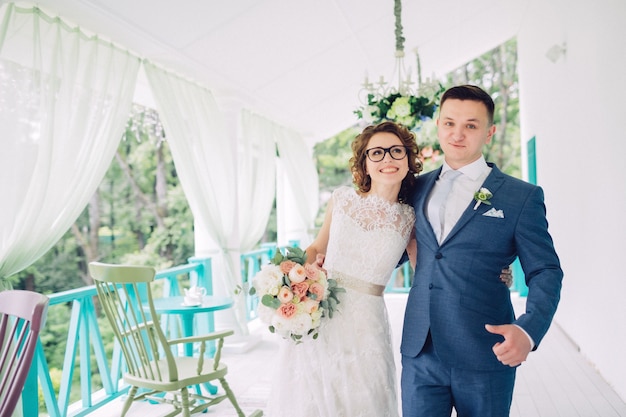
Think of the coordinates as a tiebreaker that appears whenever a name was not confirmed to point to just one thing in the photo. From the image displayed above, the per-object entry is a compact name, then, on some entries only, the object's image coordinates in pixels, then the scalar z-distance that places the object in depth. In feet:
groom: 5.53
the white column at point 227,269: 17.22
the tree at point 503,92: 47.85
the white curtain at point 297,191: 26.21
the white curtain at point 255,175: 20.10
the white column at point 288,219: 27.22
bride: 6.70
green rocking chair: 8.65
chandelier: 12.64
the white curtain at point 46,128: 9.56
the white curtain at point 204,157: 14.82
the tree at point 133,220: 43.80
